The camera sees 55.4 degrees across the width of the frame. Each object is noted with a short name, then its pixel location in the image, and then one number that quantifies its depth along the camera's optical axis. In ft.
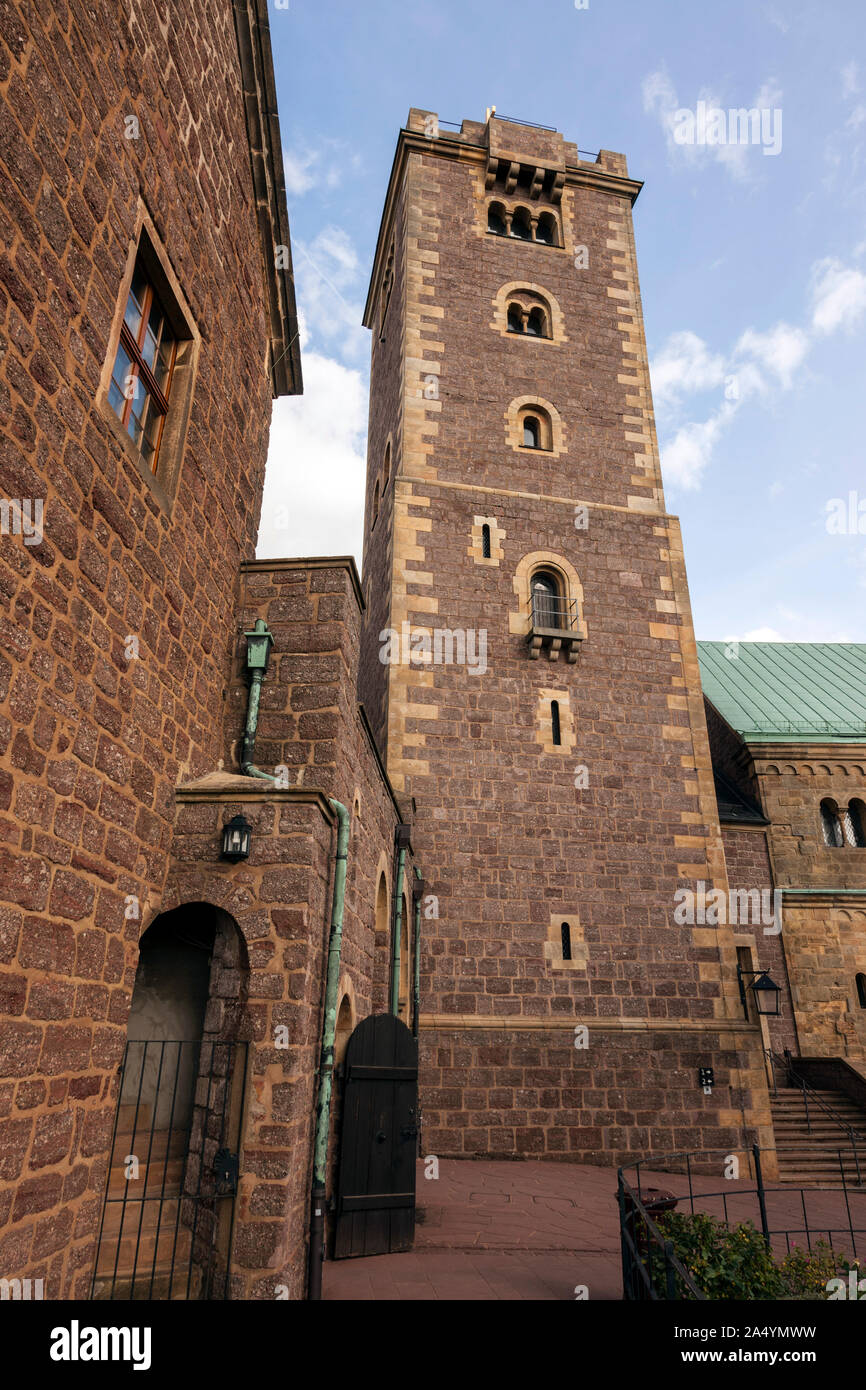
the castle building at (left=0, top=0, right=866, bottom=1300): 13.89
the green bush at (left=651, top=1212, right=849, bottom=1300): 14.66
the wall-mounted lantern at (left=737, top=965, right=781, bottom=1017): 43.42
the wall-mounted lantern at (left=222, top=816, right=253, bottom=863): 18.44
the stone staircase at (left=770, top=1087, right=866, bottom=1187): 41.52
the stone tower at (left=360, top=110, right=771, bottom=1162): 39.29
